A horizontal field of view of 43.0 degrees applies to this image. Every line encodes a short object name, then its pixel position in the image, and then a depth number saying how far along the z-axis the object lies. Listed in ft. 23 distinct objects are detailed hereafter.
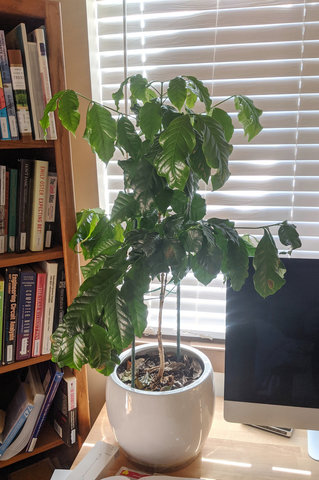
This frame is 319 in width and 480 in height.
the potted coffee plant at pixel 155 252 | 2.50
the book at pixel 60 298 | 3.70
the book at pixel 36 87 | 3.21
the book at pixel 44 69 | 3.19
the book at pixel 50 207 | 3.55
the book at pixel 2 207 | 3.38
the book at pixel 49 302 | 3.64
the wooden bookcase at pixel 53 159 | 3.15
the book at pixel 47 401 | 3.76
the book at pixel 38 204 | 3.47
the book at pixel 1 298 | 3.45
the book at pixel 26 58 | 3.14
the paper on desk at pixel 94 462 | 3.05
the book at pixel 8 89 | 3.11
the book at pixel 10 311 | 3.49
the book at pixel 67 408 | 3.76
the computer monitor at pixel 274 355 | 3.03
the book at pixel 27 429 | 3.68
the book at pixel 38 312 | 3.61
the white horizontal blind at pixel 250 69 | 3.77
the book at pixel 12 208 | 3.43
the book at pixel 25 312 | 3.55
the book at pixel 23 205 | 3.44
